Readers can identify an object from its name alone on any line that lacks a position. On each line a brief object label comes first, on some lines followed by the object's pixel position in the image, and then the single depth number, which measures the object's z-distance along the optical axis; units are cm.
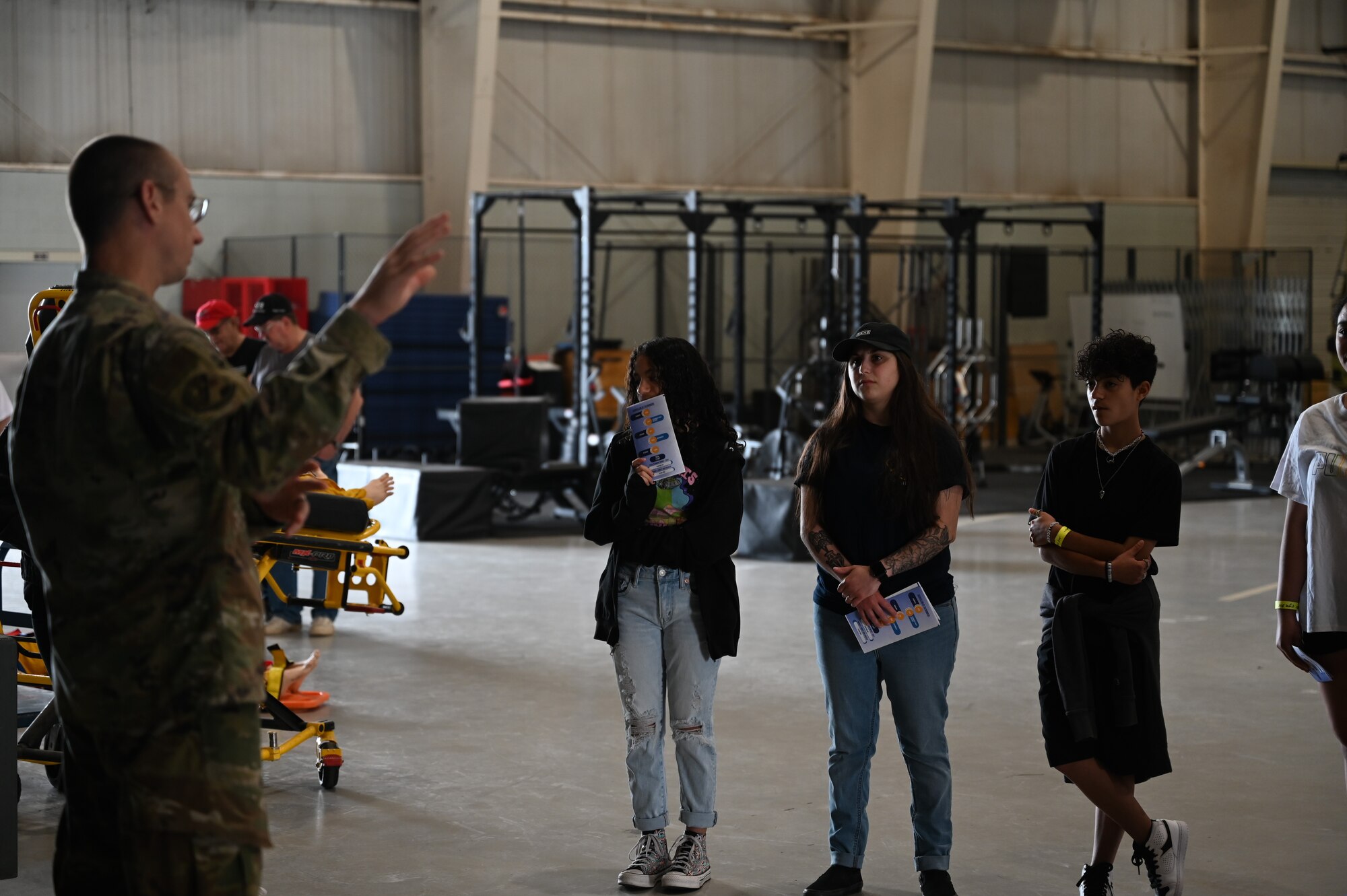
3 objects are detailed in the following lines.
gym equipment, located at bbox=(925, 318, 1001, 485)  1508
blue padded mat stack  1616
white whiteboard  1909
